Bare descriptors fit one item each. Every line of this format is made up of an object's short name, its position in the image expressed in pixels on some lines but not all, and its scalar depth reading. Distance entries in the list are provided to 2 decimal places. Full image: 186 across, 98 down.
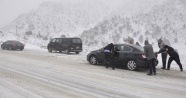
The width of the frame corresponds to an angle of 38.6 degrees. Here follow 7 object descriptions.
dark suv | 26.77
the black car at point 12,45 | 31.95
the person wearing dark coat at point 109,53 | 14.37
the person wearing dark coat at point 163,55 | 14.25
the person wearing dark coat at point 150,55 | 12.41
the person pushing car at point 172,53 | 13.57
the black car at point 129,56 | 13.41
